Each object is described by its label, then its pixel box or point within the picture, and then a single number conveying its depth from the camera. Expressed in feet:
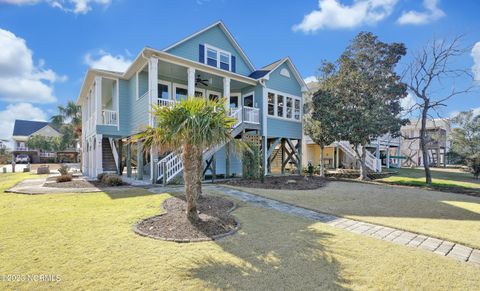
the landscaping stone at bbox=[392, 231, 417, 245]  14.01
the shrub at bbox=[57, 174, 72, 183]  36.67
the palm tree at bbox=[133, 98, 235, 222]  14.71
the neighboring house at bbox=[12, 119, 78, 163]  125.70
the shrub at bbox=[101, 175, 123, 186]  33.84
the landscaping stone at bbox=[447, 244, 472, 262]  12.07
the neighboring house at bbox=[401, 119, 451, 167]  107.76
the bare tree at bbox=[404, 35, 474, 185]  40.37
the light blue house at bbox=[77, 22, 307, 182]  38.52
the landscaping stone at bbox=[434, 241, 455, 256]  12.64
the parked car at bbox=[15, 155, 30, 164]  119.85
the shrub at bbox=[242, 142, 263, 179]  40.45
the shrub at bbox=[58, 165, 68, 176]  37.95
